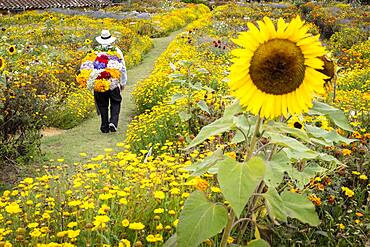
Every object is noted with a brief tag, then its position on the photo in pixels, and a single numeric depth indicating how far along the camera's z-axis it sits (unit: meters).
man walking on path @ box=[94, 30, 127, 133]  6.72
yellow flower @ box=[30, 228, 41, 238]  2.29
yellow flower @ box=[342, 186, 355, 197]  2.64
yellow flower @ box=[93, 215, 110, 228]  2.22
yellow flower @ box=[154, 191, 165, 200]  2.58
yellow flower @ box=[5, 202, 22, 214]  2.47
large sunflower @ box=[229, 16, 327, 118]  1.51
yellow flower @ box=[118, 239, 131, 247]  2.09
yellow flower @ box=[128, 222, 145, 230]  2.21
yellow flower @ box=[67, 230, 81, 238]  2.21
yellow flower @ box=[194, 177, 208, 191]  2.35
